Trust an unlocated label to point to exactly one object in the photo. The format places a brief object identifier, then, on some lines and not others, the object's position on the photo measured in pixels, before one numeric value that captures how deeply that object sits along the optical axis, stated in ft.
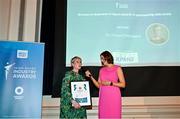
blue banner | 10.01
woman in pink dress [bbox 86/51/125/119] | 9.59
